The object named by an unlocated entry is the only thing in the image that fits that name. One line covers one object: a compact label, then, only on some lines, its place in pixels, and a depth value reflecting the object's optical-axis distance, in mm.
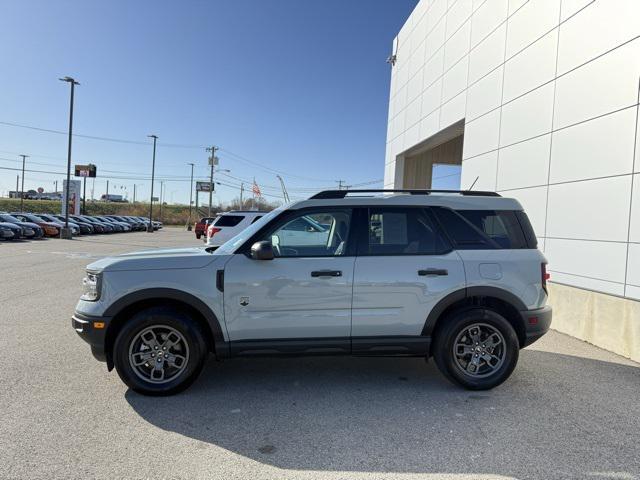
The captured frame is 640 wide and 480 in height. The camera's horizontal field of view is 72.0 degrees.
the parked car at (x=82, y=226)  35550
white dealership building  6125
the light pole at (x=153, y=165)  48156
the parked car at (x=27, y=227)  26422
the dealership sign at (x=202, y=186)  74688
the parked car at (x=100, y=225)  39344
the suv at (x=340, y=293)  4090
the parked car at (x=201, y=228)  31906
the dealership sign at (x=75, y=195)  50534
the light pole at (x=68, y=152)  27734
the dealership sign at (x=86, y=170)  48438
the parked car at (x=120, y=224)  44219
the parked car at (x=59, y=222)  32062
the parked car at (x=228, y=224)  15914
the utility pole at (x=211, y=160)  61719
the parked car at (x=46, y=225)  30297
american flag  61144
